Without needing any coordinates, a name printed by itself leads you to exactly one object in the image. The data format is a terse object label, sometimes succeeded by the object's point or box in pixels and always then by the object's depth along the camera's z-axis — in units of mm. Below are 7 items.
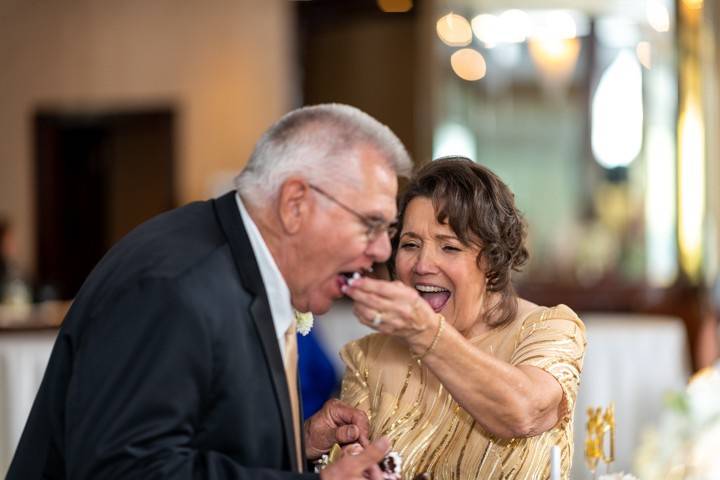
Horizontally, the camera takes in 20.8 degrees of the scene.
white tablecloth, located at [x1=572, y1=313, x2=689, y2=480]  10235
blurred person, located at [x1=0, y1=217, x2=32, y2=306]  14395
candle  2951
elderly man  2815
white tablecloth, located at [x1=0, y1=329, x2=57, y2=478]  9179
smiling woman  3923
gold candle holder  3855
